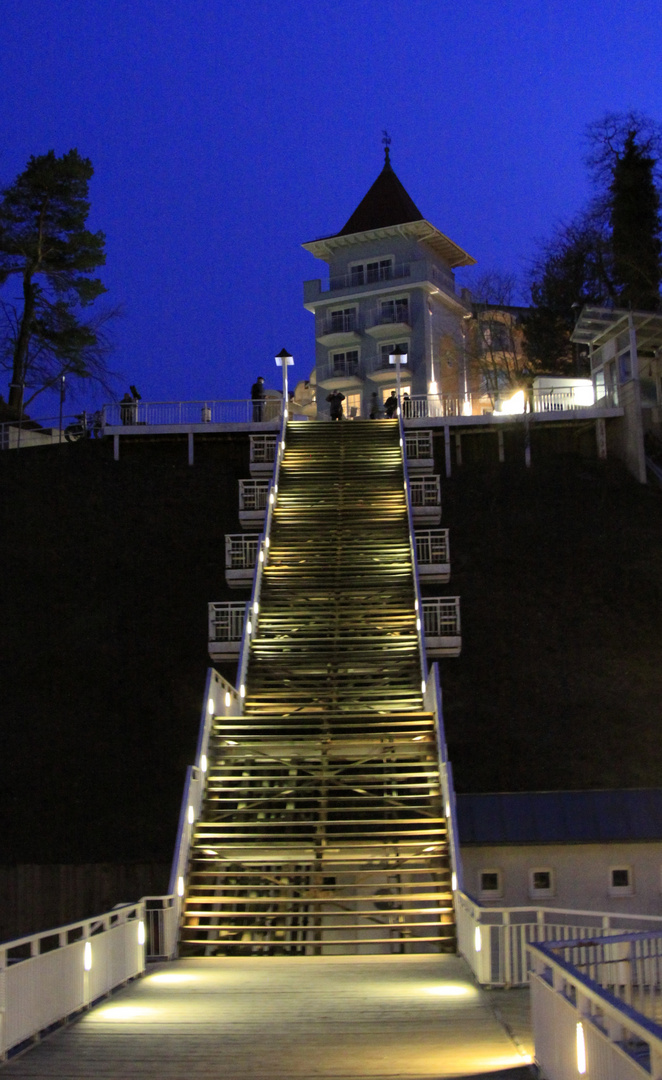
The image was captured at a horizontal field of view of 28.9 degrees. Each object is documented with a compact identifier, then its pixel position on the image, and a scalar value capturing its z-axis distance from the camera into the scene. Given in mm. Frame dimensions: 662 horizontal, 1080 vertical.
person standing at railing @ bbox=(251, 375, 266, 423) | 39250
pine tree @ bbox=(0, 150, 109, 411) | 48375
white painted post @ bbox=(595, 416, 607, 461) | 37750
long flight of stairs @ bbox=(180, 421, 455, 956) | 14188
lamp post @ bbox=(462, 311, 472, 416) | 45672
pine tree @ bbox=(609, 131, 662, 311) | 47000
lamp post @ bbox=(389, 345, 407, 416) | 37203
